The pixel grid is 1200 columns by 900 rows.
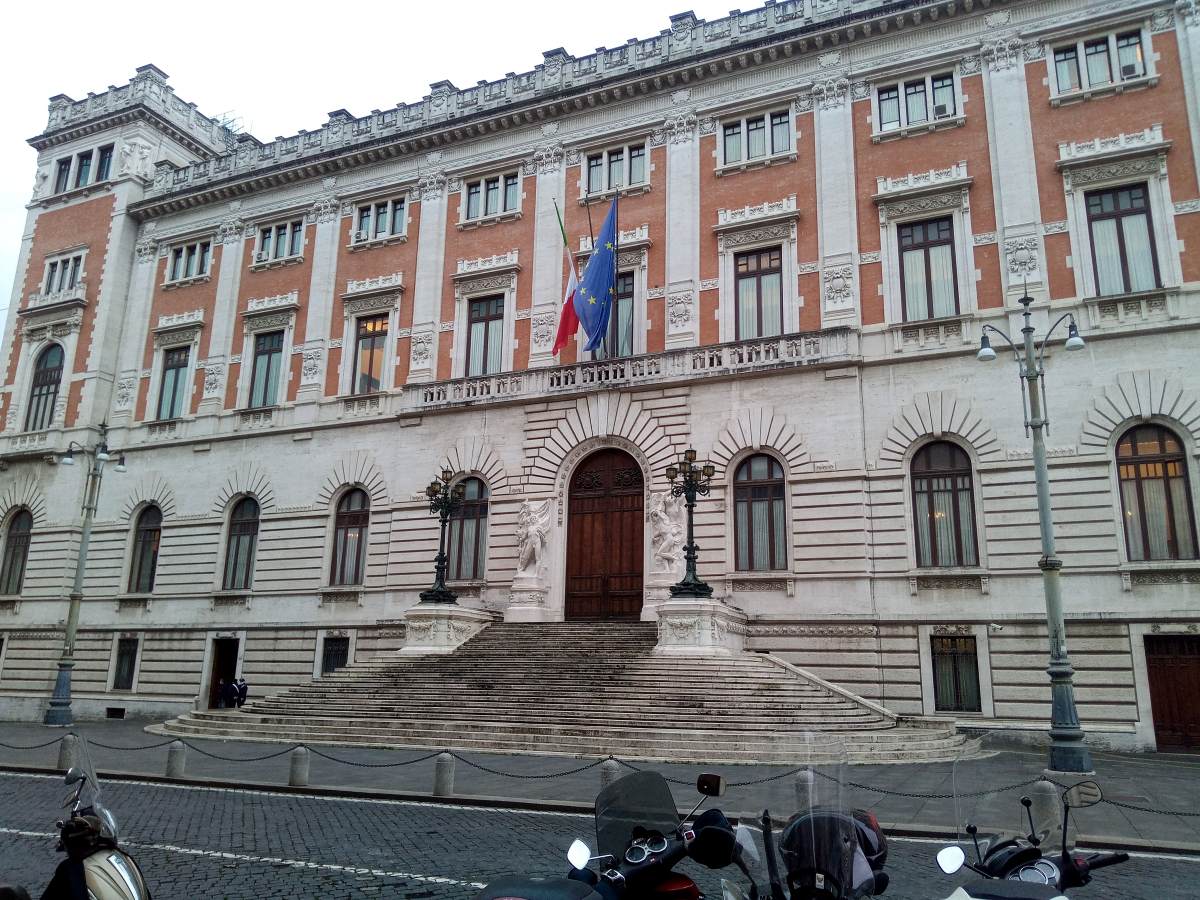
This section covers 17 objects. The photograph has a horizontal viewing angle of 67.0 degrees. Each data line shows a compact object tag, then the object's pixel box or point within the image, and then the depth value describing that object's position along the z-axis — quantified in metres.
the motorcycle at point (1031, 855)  4.02
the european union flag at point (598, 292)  25.84
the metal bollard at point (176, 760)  15.07
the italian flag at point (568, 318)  26.14
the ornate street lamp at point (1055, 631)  14.23
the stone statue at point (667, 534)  23.50
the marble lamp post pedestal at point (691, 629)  20.20
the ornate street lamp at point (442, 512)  24.58
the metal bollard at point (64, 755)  16.32
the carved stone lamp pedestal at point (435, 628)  23.84
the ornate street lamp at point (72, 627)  26.80
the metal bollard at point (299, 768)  13.88
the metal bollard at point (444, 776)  12.91
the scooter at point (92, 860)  4.40
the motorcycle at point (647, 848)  4.19
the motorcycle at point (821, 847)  3.97
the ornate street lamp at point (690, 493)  20.72
